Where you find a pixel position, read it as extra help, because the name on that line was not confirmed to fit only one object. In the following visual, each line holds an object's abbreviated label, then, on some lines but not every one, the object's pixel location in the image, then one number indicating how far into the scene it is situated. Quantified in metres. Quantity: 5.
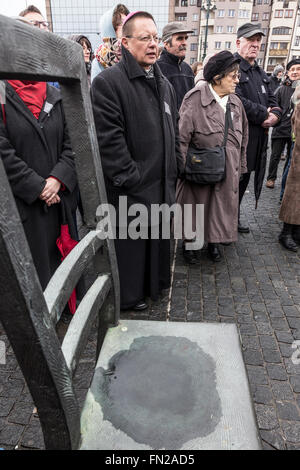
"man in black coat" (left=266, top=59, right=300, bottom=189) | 5.82
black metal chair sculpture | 0.74
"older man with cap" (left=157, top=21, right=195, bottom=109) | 3.90
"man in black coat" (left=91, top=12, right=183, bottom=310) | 2.23
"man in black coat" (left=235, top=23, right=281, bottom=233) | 3.84
